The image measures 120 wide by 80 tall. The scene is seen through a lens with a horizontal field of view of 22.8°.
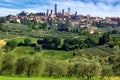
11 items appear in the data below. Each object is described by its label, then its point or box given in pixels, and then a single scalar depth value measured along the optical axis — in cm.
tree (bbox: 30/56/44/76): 5366
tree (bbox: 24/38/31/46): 11956
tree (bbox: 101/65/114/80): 5945
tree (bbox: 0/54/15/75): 5327
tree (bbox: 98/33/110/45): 12662
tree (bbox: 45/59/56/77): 6181
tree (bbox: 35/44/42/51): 11169
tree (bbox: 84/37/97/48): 12444
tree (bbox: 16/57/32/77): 5399
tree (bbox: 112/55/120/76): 3632
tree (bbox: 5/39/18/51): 11162
